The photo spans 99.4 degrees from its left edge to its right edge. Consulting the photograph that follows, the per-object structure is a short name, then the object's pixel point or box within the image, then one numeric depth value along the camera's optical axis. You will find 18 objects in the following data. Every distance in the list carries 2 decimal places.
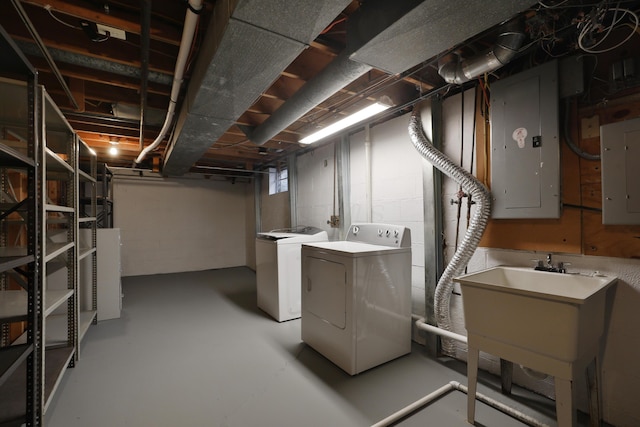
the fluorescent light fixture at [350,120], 2.32
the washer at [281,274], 3.21
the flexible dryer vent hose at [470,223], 1.91
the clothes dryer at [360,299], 2.09
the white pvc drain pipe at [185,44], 1.33
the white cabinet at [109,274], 3.25
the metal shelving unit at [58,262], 1.58
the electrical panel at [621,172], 1.39
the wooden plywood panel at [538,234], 1.67
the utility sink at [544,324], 1.23
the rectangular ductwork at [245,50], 1.19
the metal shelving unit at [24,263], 1.22
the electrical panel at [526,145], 1.68
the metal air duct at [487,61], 1.55
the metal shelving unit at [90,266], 3.09
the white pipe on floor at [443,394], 1.56
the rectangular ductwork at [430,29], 1.18
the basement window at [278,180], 5.17
